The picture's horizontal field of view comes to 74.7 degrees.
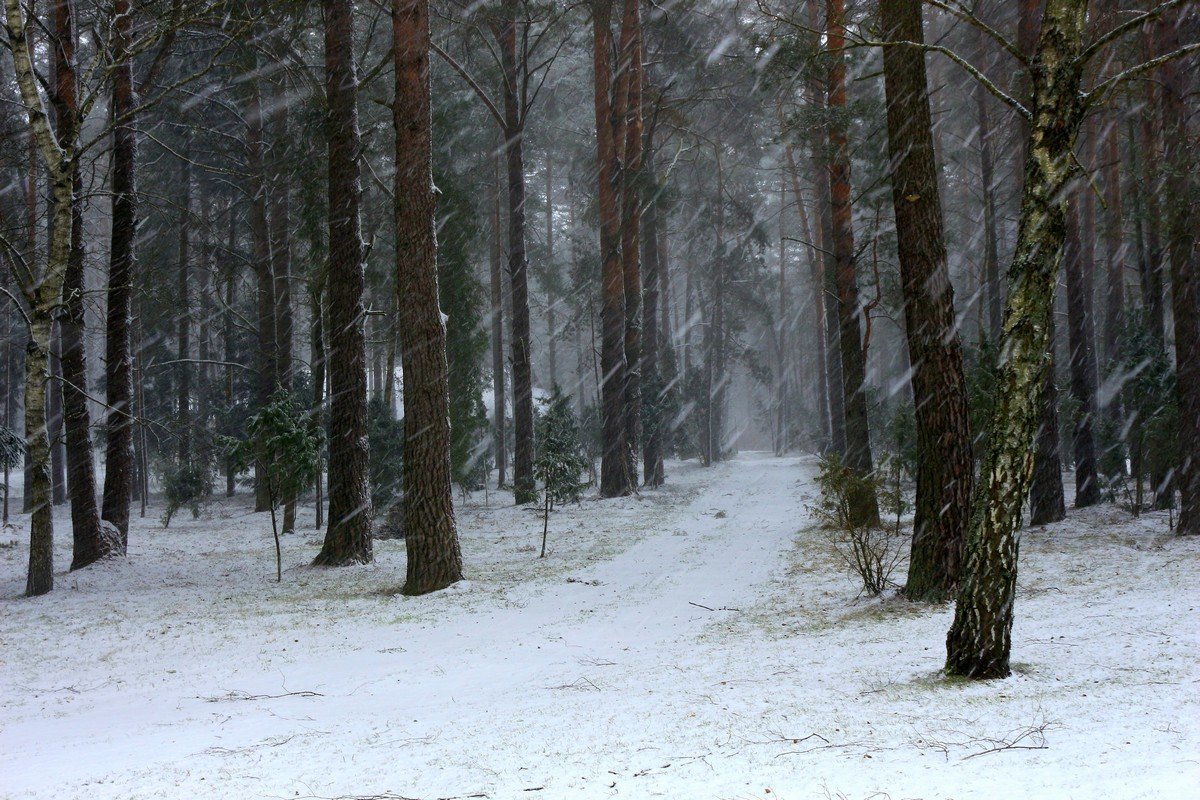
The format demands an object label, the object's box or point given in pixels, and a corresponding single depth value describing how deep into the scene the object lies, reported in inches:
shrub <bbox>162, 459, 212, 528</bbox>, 758.5
